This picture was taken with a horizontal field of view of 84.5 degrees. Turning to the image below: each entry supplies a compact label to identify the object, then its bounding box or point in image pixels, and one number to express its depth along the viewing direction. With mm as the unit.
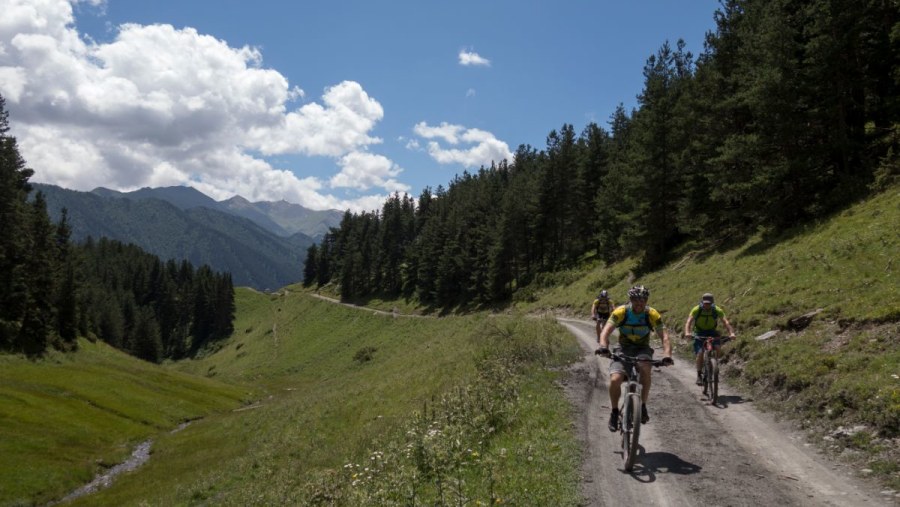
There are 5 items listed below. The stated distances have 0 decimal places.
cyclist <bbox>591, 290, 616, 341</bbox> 23188
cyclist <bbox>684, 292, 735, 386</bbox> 14884
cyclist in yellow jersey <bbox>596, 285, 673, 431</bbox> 10055
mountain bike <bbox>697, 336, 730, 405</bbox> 13719
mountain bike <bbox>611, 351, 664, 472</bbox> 9164
